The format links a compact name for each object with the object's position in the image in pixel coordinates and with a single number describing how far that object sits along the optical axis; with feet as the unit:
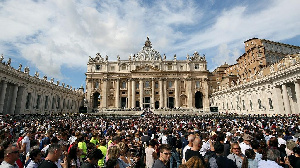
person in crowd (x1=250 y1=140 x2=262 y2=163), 17.82
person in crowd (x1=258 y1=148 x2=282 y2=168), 14.08
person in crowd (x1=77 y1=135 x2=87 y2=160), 21.35
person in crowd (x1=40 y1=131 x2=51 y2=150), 24.97
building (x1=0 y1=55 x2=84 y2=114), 95.73
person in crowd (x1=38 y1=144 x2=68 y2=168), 11.31
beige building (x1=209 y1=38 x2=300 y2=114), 98.84
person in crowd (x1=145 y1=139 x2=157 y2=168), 19.35
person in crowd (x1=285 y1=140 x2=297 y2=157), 18.13
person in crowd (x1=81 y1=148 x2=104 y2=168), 12.87
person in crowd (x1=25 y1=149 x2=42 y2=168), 13.88
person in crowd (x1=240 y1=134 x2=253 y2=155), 21.17
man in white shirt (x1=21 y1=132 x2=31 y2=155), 24.14
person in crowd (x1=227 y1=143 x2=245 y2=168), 15.60
